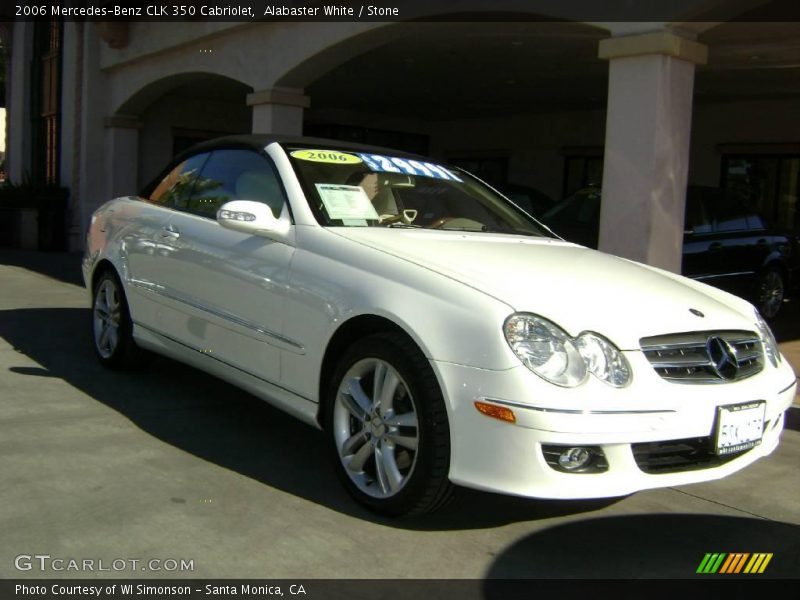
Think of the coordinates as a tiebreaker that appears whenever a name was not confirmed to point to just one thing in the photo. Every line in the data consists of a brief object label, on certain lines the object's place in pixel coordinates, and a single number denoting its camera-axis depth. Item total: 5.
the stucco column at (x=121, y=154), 16.17
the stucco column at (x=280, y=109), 11.00
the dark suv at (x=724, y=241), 8.79
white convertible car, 2.96
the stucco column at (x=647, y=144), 6.64
